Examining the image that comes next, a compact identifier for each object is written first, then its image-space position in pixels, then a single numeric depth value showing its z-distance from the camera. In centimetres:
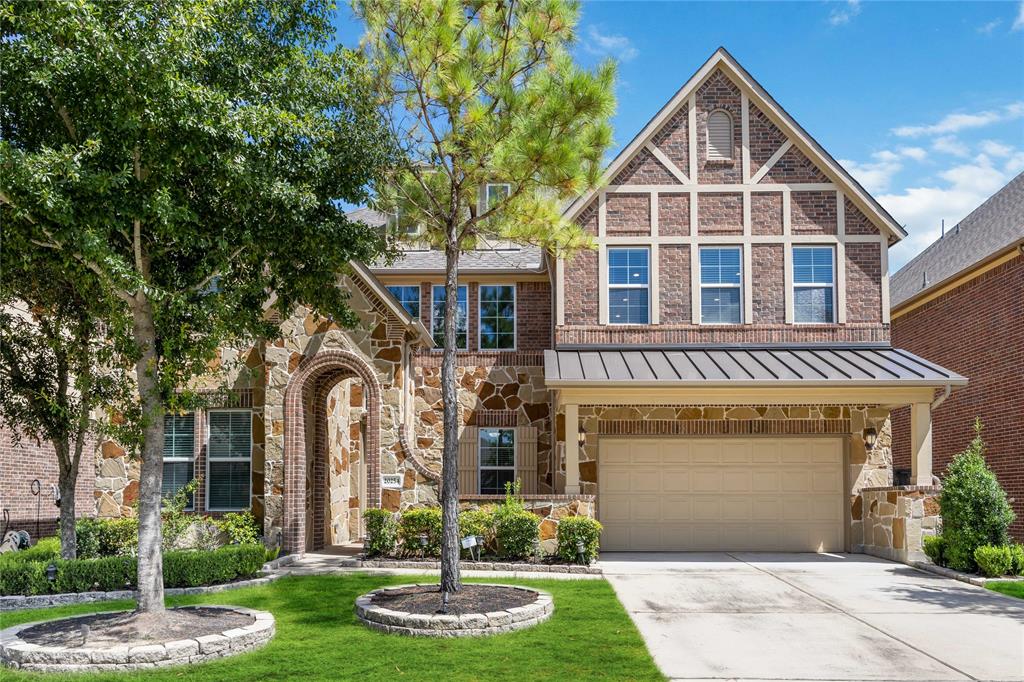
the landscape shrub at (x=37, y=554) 1220
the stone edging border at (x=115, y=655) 803
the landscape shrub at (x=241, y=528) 1434
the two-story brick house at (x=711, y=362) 1605
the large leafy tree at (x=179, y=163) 832
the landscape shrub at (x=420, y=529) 1409
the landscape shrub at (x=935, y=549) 1426
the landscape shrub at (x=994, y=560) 1320
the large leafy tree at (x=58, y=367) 1041
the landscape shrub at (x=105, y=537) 1405
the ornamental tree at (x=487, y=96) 1044
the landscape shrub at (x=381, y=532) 1416
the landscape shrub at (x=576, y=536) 1405
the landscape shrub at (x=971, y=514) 1365
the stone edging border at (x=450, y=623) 938
